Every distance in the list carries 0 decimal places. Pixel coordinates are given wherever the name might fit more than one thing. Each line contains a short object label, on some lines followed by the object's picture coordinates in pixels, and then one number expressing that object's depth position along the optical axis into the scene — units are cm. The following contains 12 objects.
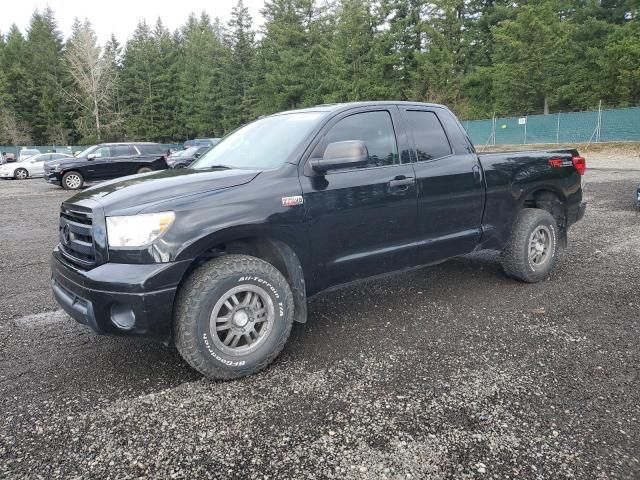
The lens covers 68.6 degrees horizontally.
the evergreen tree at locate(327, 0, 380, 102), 4694
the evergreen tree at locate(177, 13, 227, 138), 6388
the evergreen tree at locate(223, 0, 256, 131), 6097
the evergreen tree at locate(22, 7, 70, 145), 6309
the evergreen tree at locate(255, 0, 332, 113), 5184
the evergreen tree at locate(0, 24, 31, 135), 6275
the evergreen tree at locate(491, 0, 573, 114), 3703
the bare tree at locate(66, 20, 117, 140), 5322
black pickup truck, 288
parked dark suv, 1802
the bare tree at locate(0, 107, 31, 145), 5644
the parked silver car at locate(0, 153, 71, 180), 2586
